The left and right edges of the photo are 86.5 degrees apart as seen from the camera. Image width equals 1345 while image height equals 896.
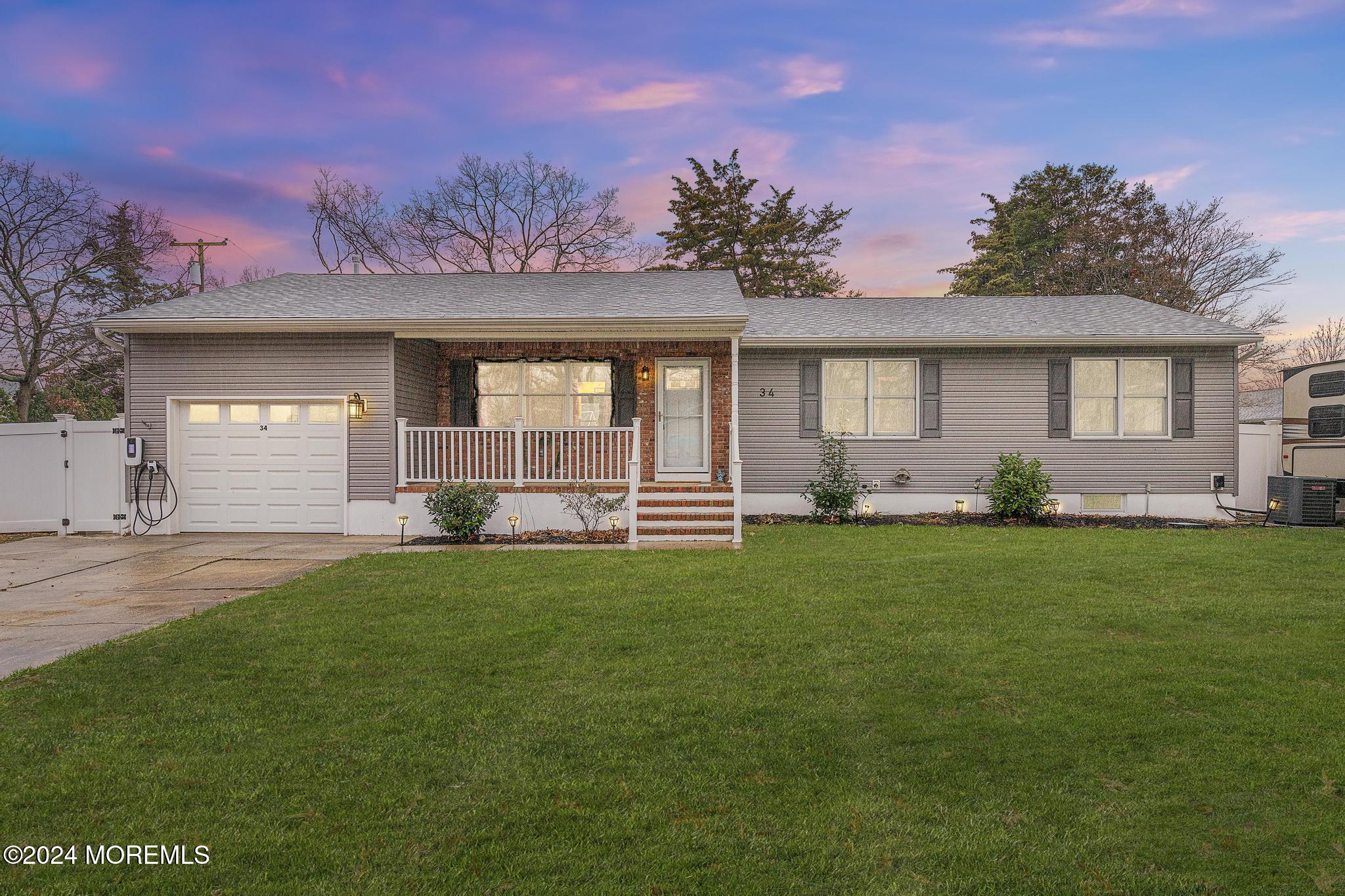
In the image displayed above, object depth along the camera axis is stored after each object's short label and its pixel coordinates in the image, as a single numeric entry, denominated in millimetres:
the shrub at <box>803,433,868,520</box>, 11680
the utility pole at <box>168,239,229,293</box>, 23297
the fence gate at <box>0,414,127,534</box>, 10766
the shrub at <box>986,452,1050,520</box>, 11414
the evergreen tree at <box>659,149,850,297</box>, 27516
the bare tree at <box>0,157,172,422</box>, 19094
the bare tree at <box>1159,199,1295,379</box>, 23031
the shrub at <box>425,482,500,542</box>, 9570
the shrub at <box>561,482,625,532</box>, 10188
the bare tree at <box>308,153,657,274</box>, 26000
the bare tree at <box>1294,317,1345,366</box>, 30172
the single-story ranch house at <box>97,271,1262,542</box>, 10703
